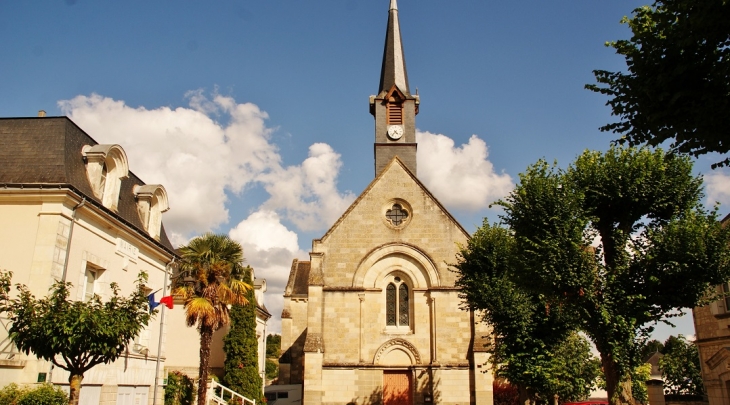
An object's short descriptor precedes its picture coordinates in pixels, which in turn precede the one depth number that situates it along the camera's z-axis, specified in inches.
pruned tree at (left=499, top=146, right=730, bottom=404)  608.7
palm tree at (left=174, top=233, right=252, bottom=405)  796.0
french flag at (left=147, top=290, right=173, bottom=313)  712.1
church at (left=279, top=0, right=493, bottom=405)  1006.4
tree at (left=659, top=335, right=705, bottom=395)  1307.8
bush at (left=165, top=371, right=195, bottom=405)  888.3
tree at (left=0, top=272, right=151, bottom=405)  456.1
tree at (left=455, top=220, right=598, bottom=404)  777.6
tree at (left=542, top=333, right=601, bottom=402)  1008.8
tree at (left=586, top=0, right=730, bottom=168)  325.4
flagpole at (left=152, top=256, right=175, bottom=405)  791.3
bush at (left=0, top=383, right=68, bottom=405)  490.3
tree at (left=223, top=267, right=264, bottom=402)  1092.5
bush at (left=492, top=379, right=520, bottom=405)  1117.7
